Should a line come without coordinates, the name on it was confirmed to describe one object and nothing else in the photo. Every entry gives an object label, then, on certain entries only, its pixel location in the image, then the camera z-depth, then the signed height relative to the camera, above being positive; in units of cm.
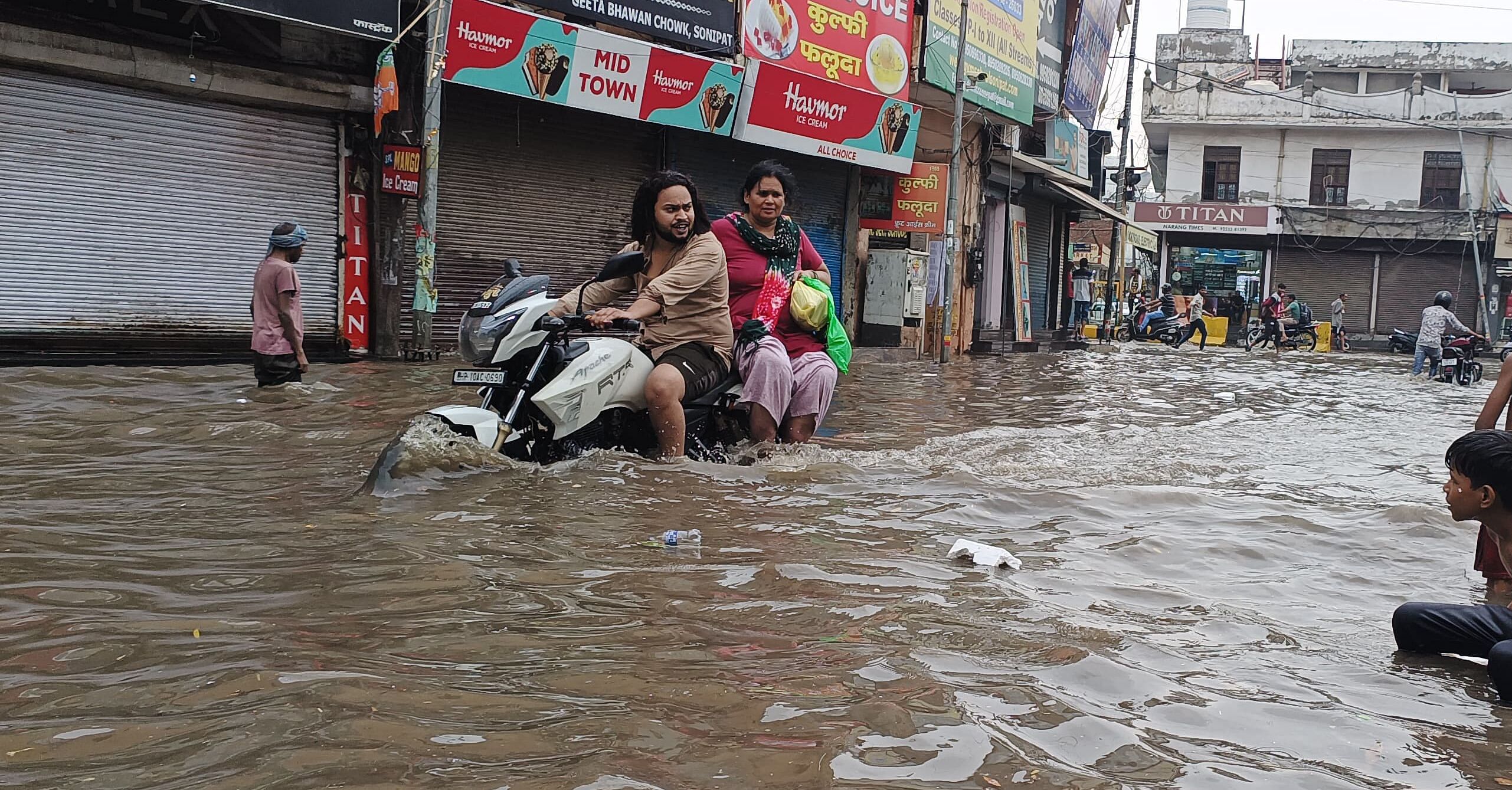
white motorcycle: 460 -31
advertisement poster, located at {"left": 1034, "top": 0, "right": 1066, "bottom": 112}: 2434 +548
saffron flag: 1079 +182
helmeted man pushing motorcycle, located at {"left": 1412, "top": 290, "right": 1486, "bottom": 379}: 1909 +14
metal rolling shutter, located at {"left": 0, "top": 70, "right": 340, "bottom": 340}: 941 +66
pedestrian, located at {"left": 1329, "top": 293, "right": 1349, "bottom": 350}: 3272 +18
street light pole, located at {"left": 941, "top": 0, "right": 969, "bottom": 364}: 1873 +176
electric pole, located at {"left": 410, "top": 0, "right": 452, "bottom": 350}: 1116 +130
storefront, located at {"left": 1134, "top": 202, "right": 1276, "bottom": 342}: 3800 +245
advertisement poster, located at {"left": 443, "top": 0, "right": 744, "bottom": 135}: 1156 +246
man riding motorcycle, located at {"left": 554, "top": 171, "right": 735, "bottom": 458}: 506 +2
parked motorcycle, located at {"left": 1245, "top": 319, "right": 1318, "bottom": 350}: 3048 -20
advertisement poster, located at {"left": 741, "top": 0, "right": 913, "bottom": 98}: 1570 +379
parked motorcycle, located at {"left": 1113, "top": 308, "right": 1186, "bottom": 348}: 2947 -19
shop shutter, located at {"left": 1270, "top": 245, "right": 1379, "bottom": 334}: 3797 +170
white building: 3731 +505
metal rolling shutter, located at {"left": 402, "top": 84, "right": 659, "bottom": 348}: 1269 +121
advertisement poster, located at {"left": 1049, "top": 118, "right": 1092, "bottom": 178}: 2672 +400
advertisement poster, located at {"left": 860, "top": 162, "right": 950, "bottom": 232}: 1936 +184
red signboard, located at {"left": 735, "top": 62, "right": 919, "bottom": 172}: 1552 +267
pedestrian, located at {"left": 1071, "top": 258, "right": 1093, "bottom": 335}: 2972 +72
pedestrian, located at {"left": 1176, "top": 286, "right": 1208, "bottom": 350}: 3062 +20
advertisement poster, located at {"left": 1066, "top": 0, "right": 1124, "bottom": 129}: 2648 +602
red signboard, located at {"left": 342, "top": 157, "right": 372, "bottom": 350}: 1177 +24
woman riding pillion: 559 -3
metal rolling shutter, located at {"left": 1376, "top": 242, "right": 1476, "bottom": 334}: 3731 +157
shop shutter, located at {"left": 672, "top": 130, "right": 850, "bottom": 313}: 1597 +182
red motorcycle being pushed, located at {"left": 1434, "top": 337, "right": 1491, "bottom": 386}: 1828 -39
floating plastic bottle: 398 -79
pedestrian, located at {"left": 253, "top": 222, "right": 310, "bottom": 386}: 777 -17
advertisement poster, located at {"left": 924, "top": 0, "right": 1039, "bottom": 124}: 1925 +457
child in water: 304 -52
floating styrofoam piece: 387 -78
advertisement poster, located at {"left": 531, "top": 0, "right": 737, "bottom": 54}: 1303 +326
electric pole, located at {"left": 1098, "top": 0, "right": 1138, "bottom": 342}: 3022 +401
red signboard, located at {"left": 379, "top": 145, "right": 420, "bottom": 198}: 1152 +117
